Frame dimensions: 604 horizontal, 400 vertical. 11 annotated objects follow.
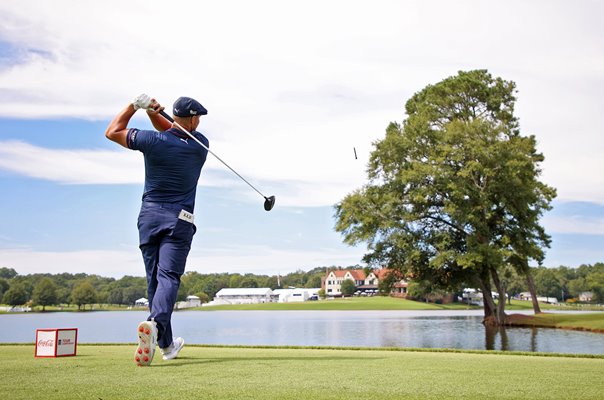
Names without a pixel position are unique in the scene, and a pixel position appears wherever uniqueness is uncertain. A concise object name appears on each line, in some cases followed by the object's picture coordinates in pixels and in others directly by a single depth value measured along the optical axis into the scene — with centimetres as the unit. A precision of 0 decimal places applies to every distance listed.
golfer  651
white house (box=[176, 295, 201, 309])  13350
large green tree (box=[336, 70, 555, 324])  3738
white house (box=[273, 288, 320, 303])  14927
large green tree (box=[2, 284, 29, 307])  10509
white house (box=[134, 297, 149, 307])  12775
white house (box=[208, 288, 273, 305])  15375
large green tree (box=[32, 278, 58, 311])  10368
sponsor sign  743
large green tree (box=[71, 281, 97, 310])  10725
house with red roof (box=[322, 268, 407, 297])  16625
